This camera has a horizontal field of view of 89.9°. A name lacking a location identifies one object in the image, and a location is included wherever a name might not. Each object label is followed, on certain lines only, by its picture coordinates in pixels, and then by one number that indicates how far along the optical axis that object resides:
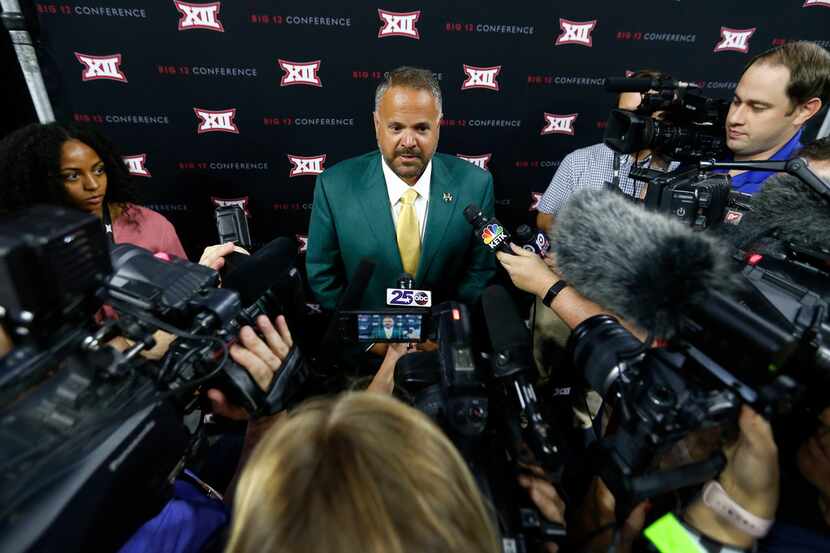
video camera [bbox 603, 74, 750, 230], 1.26
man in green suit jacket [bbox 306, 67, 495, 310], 2.04
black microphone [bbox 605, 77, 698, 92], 1.35
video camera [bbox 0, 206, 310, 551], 0.59
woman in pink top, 1.71
